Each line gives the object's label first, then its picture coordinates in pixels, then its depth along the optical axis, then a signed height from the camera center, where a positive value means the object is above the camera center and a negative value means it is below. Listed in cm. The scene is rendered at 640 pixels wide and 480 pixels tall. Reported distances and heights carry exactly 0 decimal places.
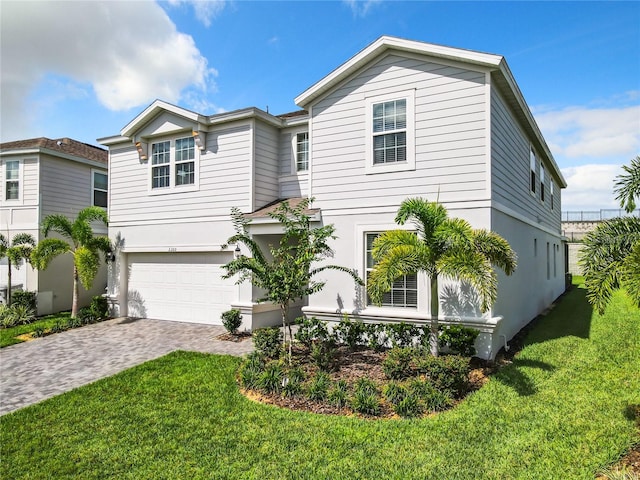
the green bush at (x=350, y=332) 887 -189
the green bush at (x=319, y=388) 615 -225
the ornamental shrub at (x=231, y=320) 1079 -197
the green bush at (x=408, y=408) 563 -232
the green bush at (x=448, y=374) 619 -200
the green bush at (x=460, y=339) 765 -176
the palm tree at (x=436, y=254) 647 -4
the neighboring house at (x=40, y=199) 1476 +206
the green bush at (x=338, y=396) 597 -229
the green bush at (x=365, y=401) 571 -227
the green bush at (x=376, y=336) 874 -196
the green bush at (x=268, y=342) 833 -203
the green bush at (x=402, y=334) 831 -180
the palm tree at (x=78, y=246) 1260 +16
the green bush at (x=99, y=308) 1337 -202
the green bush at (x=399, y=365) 681 -204
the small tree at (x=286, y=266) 773 -30
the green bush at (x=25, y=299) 1377 -177
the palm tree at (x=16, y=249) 1335 +5
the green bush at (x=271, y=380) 657 -224
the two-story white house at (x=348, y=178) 840 +203
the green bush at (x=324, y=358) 753 -215
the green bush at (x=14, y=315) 1291 -225
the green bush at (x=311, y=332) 892 -191
